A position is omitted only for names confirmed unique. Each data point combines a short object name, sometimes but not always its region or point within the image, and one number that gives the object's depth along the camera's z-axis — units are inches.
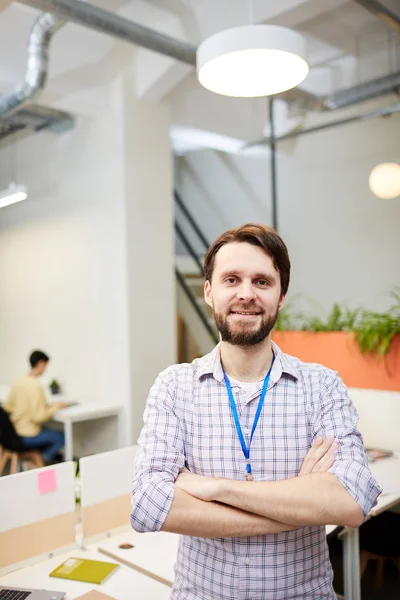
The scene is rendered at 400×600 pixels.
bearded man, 51.2
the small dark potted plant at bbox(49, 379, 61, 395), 231.0
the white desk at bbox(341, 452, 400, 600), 100.7
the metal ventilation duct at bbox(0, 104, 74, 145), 210.5
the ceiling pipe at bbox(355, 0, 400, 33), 154.6
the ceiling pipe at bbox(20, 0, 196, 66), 133.9
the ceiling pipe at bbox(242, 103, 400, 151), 207.0
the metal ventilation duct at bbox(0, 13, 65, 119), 156.1
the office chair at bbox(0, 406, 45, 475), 178.9
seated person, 189.5
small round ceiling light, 222.1
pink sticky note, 87.4
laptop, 72.1
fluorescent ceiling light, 195.6
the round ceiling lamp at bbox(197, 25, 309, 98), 87.4
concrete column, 199.6
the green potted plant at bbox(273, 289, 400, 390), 160.1
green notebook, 78.6
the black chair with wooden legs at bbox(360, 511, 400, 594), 118.2
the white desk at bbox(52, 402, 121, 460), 191.2
